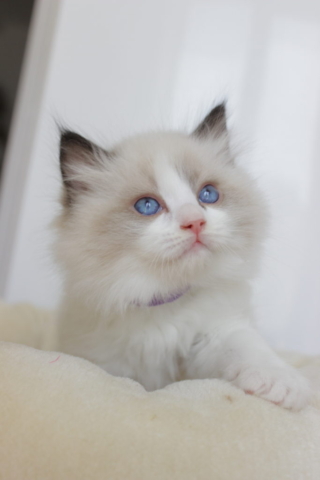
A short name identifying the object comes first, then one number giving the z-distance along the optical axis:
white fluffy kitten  0.38
